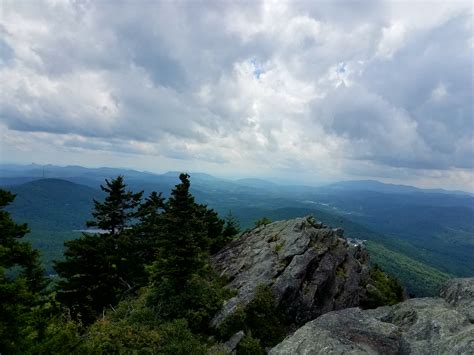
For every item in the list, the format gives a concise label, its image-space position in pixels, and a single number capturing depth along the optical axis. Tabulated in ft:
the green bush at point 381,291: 102.94
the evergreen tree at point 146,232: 131.95
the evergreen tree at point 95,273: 107.96
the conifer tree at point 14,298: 43.73
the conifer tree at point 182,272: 78.28
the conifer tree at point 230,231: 145.37
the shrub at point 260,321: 74.64
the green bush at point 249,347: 64.75
